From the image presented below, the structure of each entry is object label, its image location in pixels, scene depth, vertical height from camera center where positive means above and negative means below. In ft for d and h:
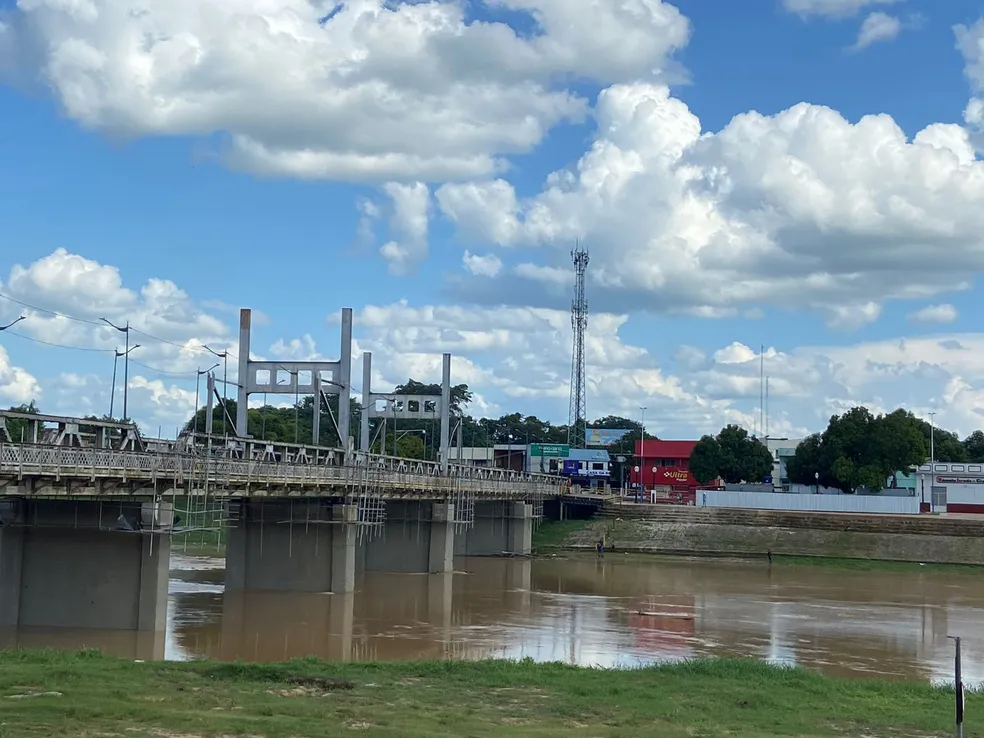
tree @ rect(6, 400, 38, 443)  340.59 +5.12
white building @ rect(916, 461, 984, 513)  367.25 -5.70
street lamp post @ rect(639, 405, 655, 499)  434.92 +1.01
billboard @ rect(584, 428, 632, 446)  563.48 +13.88
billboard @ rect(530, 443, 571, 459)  456.45 +5.00
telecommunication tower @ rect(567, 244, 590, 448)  485.97 +59.91
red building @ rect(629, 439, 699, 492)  446.60 +0.82
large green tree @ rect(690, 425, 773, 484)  403.13 +3.70
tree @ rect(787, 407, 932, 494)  362.33 +7.82
